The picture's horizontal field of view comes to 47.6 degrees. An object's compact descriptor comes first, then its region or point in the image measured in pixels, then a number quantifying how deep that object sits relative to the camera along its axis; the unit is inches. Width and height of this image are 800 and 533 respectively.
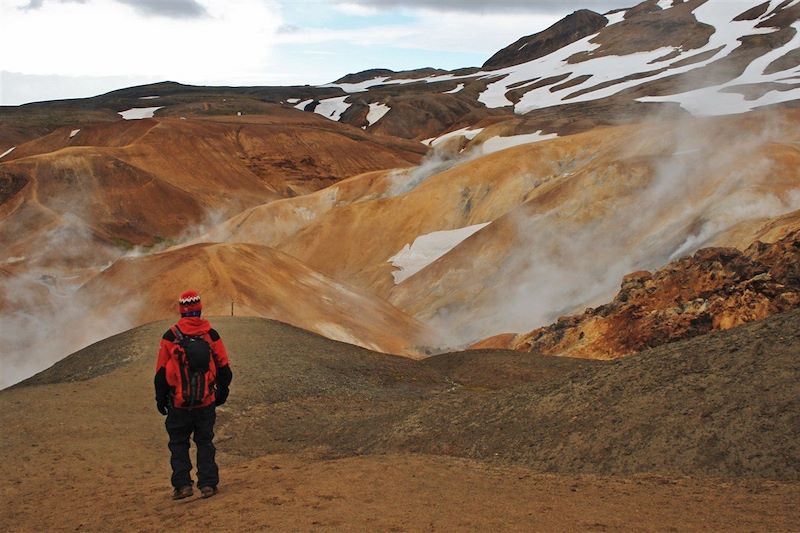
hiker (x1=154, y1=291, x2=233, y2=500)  343.6
